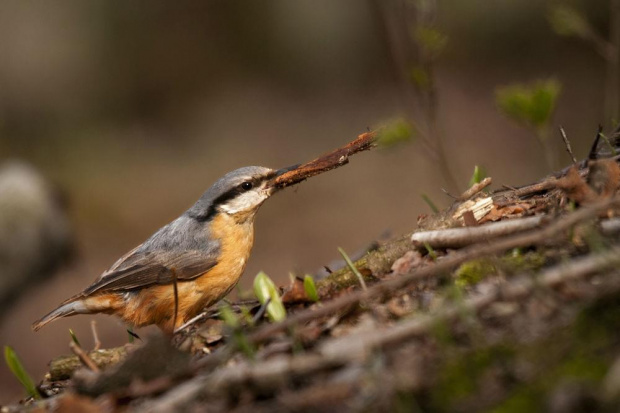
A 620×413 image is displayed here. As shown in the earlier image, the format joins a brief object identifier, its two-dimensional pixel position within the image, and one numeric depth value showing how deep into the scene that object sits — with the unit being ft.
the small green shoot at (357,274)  23.58
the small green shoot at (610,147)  24.92
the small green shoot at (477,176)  30.71
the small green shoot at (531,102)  31.78
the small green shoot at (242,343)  16.93
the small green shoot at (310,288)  23.91
